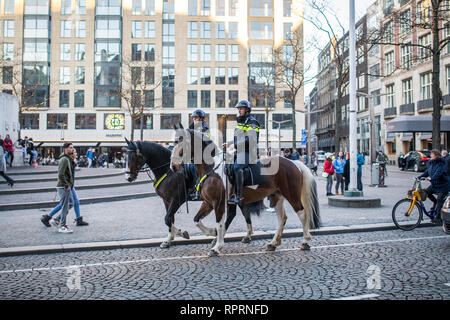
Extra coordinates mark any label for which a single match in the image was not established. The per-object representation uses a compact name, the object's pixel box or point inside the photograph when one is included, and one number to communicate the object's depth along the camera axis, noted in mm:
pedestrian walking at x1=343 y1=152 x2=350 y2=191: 17375
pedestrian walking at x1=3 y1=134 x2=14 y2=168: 21125
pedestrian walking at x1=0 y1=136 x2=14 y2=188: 15259
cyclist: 9203
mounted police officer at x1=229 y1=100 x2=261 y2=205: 6922
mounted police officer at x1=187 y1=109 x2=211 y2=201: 7773
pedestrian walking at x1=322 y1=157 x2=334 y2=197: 17352
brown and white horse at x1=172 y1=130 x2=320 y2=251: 7207
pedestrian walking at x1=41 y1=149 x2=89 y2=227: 9276
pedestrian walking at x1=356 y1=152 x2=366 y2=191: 17456
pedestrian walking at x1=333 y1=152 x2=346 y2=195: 17312
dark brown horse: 7434
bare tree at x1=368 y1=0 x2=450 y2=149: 17828
